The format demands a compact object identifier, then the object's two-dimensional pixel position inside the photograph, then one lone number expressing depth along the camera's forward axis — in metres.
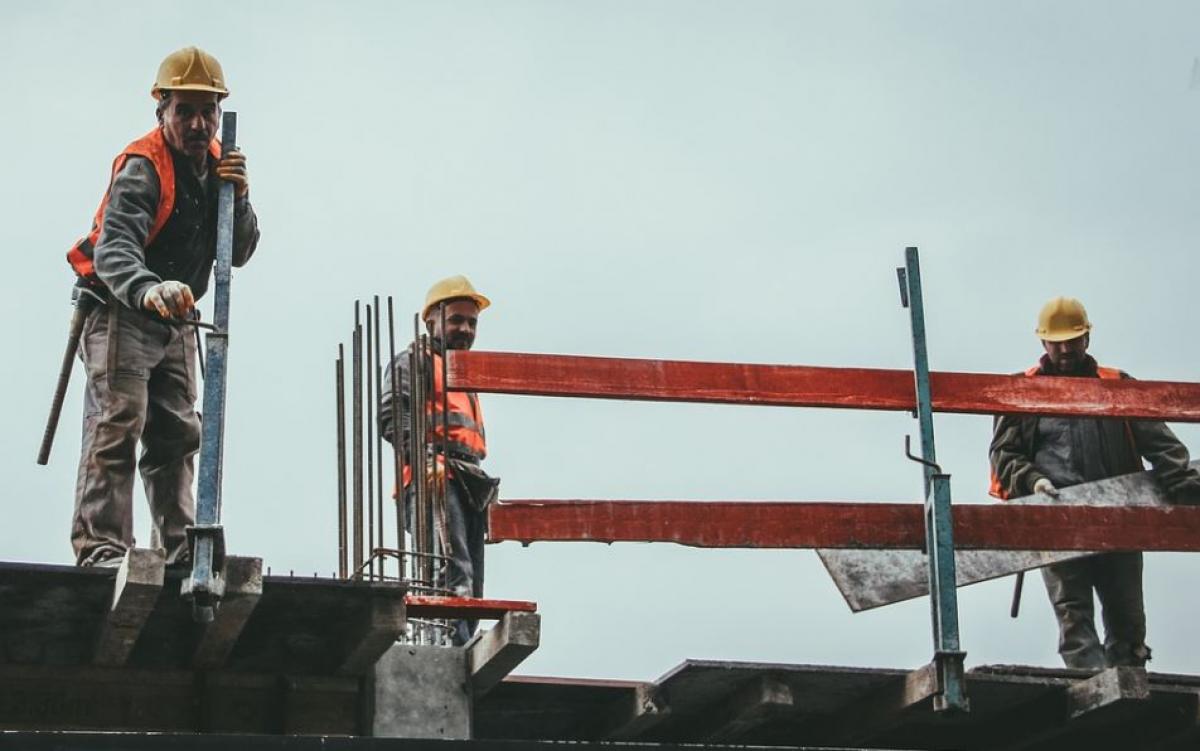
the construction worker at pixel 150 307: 8.45
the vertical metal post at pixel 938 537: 8.45
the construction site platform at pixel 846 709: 8.80
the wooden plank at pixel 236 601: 7.59
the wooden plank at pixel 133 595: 7.36
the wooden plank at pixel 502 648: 8.22
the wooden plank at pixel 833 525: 8.63
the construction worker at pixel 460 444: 10.52
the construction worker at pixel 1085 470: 11.03
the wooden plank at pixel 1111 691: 8.72
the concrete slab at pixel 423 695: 8.65
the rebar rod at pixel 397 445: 8.97
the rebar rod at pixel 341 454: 9.02
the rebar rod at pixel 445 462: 8.87
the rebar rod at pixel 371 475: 8.94
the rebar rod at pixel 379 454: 8.92
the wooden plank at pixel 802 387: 8.73
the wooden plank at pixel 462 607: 8.41
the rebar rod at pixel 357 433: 8.98
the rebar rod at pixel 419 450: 9.02
